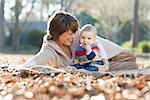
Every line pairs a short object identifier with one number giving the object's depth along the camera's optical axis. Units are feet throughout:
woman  15.58
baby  16.11
